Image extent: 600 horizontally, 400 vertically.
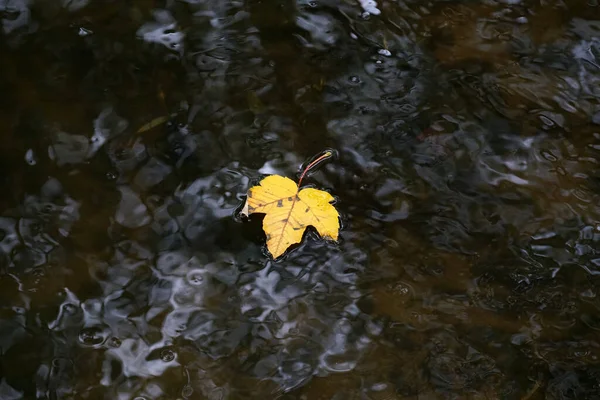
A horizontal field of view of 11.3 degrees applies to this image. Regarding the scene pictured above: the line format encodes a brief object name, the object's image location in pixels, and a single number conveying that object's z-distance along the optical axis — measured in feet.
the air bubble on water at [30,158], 8.89
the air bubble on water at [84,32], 9.19
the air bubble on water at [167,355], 8.61
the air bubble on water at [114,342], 8.62
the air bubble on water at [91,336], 8.62
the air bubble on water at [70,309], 8.65
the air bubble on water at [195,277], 8.72
